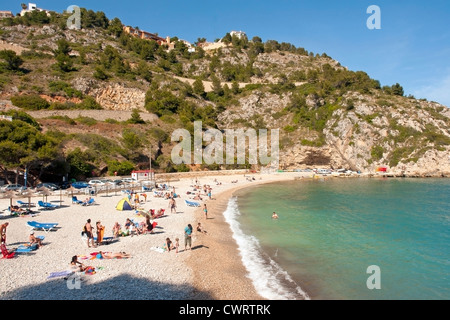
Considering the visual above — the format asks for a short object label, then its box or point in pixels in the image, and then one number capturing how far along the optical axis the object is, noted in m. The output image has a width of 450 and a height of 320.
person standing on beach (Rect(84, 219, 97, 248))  10.51
